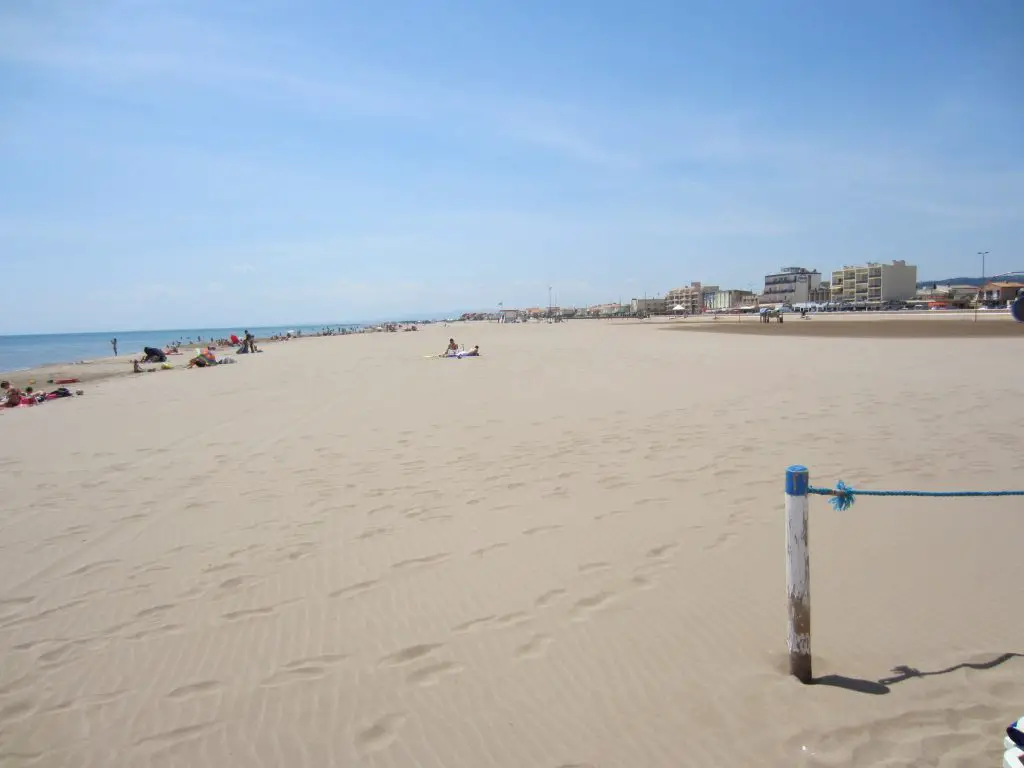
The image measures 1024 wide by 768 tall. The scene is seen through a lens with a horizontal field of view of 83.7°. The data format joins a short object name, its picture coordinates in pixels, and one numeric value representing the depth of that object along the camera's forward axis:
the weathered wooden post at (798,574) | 2.67
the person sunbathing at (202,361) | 25.77
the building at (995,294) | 69.94
